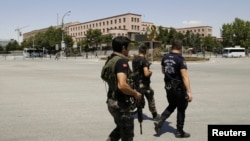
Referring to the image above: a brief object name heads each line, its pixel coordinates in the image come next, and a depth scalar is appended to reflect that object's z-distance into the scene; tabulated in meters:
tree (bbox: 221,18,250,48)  102.75
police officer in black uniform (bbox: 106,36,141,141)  4.30
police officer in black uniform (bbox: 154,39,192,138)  5.91
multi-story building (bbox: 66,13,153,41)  131.55
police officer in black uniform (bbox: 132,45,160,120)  6.89
